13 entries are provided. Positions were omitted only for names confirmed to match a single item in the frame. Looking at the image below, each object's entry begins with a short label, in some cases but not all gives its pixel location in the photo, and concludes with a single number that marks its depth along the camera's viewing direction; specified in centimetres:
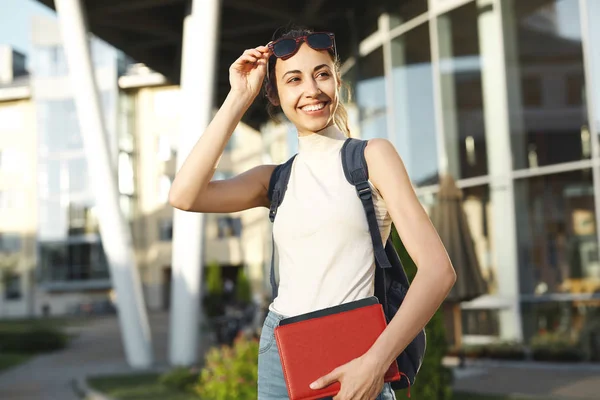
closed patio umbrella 873
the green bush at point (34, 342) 1660
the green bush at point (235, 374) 670
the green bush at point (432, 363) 495
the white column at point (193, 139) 1091
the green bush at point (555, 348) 981
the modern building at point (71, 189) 3950
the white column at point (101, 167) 1134
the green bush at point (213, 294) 1997
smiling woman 151
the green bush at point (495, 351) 1041
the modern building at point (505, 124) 1005
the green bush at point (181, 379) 884
